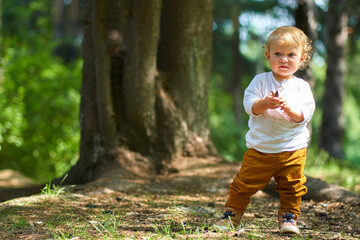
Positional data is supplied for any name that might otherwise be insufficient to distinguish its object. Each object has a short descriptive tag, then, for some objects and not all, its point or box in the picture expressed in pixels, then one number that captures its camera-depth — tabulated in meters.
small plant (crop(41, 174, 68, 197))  7.58
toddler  5.82
